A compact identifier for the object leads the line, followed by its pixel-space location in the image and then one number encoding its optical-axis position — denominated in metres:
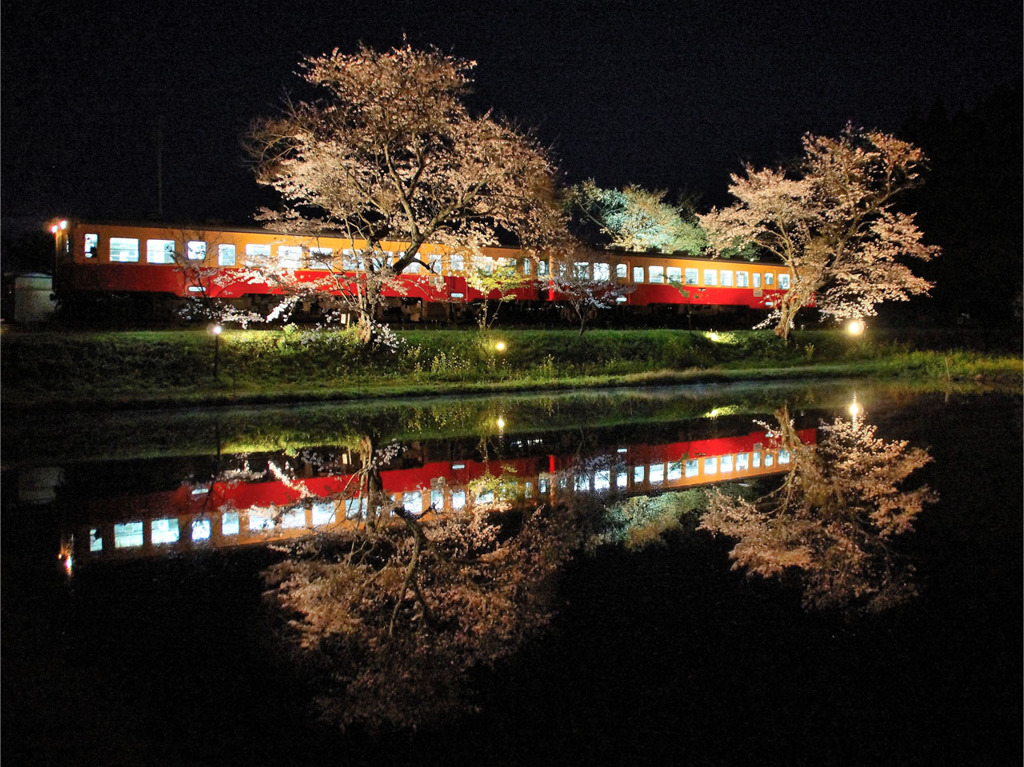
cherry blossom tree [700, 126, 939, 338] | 22.52
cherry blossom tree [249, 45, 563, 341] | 15.55
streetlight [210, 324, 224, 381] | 15.67
